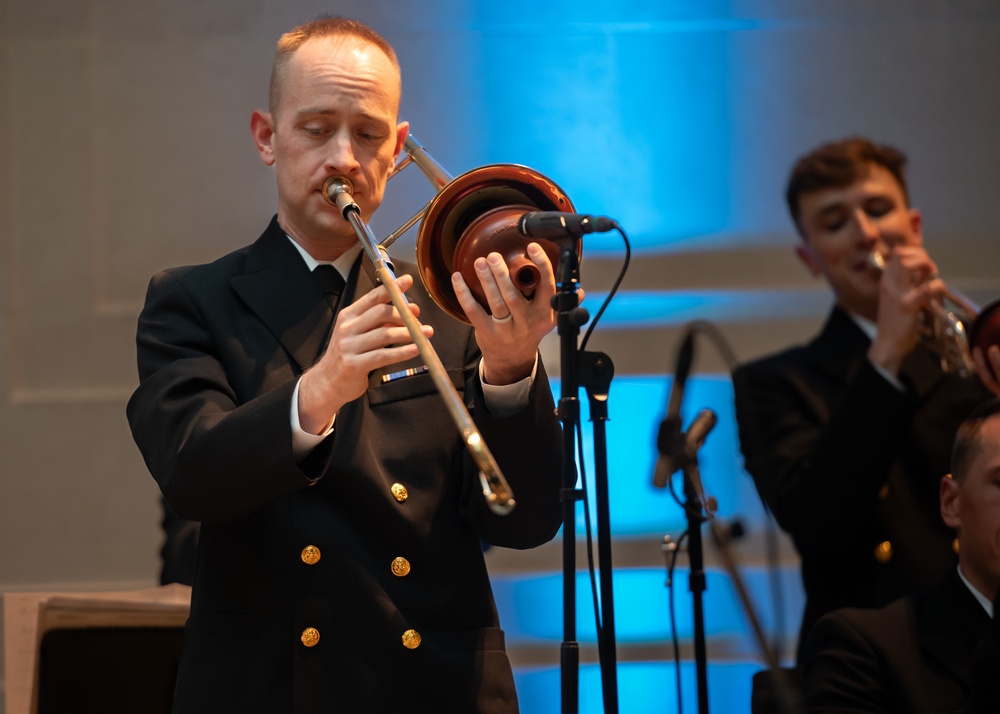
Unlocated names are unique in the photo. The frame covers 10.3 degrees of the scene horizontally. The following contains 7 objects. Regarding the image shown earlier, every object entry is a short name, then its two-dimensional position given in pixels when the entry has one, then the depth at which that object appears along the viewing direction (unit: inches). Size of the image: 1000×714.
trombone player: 245.0
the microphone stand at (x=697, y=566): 257.8
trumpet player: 277.8
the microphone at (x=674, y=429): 247.9
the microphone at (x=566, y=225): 244.9
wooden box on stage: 269.5
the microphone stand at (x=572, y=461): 242.6
